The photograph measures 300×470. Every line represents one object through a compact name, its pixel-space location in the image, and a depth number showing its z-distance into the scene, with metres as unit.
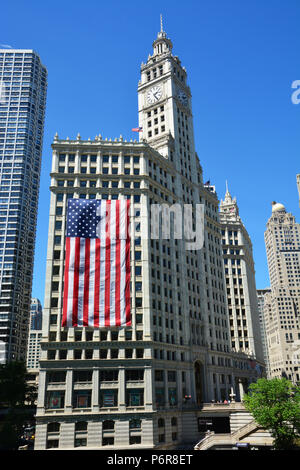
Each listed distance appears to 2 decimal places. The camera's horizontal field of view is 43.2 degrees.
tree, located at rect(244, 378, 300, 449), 55.00
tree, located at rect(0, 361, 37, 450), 70.25
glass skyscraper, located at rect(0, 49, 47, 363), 135.25
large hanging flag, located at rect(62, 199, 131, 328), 68.12
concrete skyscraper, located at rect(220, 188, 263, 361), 112.31
